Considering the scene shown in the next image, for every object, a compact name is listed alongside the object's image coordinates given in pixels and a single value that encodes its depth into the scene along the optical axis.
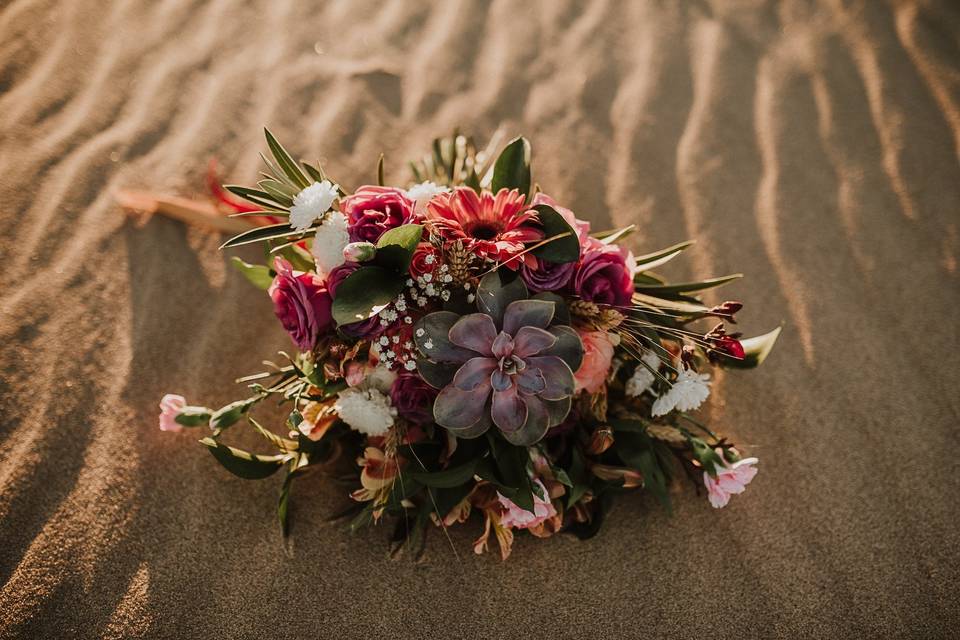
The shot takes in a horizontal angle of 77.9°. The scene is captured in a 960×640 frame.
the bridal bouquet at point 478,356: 0.86
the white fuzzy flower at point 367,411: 0.95
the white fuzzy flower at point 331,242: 0.90
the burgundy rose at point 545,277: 0.91
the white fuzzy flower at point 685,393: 0.95
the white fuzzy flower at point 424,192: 0.97
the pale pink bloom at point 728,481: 1.04
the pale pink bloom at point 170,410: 1.10
